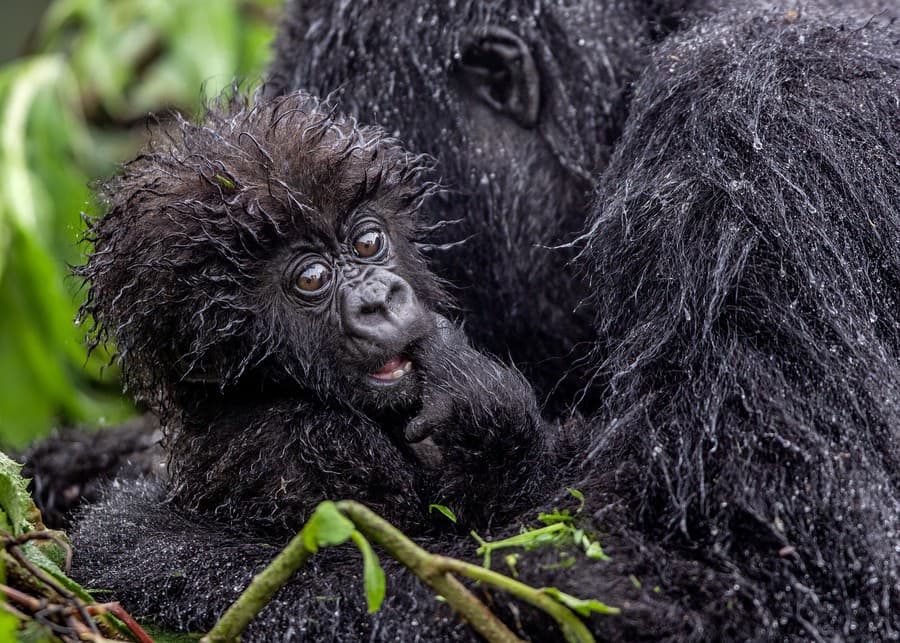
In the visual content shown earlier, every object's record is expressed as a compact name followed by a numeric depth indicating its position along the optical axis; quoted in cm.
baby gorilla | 545
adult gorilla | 537
